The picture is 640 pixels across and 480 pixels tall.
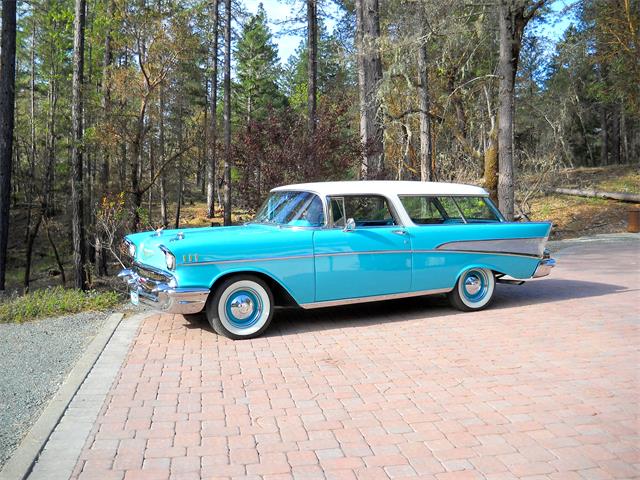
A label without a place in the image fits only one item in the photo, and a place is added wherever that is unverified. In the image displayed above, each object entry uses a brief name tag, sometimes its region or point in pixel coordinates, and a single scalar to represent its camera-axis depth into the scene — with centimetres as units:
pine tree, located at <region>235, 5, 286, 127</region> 4397
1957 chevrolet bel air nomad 576
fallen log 2267
